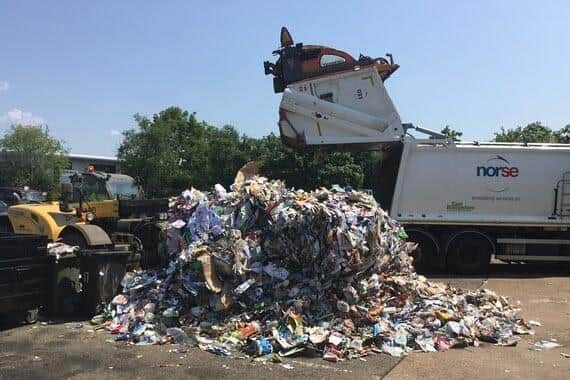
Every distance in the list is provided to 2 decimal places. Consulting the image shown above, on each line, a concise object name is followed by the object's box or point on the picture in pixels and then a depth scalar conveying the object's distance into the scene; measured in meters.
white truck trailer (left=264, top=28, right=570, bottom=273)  12.07
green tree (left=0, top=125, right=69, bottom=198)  46.19
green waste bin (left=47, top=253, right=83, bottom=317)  7.61
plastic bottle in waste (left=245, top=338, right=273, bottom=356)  6.21
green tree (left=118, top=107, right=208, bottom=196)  40.47
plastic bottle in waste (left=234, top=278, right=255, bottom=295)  7.24
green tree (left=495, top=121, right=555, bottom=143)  38.25
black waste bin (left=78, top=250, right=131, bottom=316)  7.77
